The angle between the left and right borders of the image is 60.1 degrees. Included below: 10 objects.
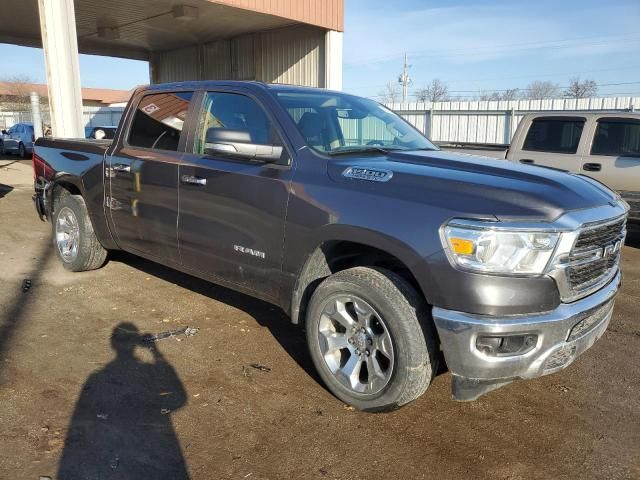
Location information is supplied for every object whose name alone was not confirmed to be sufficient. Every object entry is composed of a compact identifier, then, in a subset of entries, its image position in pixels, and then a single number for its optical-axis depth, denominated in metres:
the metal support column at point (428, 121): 20.39
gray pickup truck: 2.74
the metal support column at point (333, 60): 15.44
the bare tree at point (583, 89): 44.92
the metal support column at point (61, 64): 9.72
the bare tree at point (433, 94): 58.10
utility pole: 58.41
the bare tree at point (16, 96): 48.94
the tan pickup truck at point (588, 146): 7.48
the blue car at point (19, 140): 24.27
